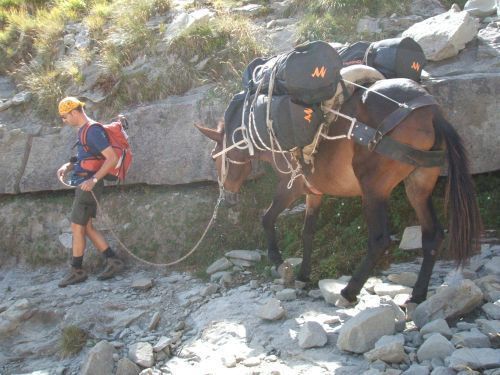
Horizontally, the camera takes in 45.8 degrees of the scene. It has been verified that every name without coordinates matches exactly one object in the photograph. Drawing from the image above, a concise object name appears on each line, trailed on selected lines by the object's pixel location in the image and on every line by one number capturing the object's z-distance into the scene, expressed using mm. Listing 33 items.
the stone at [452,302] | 4359
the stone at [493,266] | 5181
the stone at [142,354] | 5039
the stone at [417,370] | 3648
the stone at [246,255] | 6602
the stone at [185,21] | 8477
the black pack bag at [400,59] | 5098
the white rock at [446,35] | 6676
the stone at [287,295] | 5465
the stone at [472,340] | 3865
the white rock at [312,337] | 4441
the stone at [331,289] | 5176
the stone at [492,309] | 4283
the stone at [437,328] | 4078
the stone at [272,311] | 5062
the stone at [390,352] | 3914
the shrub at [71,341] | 5625
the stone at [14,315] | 6113
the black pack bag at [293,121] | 4695
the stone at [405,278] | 5395
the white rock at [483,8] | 7398
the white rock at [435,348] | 3816
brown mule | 4527
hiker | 6445
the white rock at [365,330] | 4195
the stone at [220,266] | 6594
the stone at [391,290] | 5180
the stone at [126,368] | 4957
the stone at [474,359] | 3506
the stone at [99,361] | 5004
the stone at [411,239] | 6008
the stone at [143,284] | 6566
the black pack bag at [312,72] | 4539
